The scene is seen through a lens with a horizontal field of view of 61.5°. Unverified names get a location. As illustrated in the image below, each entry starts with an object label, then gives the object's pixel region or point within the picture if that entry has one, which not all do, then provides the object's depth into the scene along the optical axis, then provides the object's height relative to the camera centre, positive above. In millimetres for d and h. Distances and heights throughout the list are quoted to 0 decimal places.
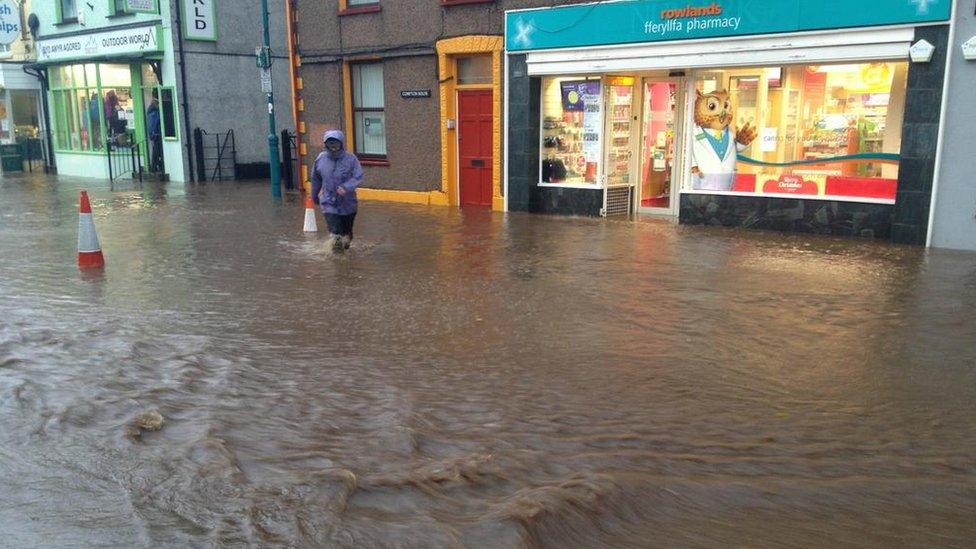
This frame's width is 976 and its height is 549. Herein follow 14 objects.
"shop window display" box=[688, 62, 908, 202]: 11531 +23
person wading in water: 10281 -577
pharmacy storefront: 11102 +324
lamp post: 17438 +637
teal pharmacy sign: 10914 +1672
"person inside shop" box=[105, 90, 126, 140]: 23875 +567
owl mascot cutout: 13000 -172
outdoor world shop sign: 21844 +2496
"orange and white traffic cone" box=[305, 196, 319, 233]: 12547 -1340
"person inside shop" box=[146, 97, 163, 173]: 22781 -65
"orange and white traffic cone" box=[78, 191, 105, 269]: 9477 -1244
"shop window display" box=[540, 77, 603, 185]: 14391 +45
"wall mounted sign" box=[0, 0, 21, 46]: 22281 +2998
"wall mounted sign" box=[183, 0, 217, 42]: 21531 +2977
